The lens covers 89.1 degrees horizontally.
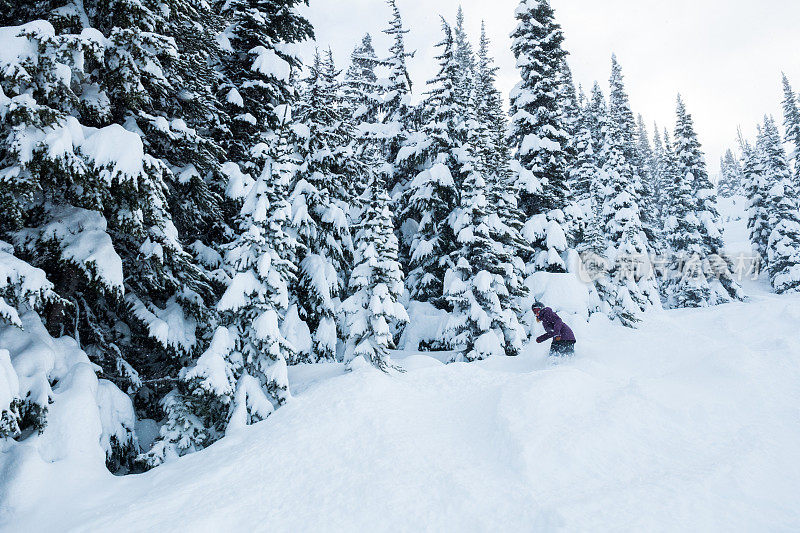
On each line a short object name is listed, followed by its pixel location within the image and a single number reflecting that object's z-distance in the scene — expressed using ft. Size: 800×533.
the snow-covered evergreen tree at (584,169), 107.04
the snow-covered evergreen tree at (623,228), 78.28
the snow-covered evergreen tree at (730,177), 291.71
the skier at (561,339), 35.35
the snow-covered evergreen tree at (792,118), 138.31
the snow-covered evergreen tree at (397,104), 59.98
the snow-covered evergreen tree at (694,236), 108.06
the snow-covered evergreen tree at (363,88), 64.69
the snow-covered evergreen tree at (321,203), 43.16
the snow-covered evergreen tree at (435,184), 52.16
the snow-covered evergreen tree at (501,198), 48.08
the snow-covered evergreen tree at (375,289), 34.83
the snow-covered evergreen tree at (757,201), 126.00
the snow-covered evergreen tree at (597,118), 107.04
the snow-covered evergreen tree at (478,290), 43.78
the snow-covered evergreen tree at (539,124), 56.80
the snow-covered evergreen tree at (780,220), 115.14
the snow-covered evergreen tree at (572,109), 110.22
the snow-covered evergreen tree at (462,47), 121.60
